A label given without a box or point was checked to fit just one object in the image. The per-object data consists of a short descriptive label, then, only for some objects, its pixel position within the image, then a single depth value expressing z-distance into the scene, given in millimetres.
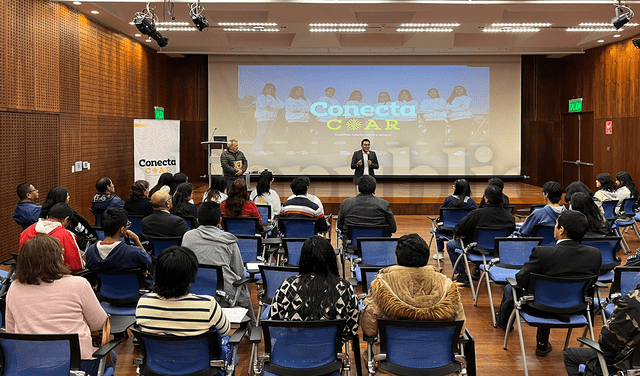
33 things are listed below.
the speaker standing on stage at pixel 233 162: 9734
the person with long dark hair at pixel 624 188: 8195
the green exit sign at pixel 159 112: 13384
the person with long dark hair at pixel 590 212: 4902
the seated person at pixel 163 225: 4828
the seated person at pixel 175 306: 2637
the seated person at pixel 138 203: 6246
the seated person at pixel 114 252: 3746
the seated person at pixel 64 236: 4121
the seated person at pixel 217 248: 3967
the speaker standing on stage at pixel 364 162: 10891
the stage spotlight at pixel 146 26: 7121
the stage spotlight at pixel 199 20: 7289
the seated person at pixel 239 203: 5781
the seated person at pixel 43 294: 2699
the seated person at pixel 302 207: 6105
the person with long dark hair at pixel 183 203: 6016
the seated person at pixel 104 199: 6309
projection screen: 14555
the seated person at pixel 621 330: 2662
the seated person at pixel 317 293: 2867
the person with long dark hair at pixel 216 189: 6082
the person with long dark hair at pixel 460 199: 6808
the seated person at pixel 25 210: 5809
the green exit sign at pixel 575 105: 13830
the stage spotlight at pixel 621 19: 7316
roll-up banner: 10172
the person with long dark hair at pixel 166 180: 7188
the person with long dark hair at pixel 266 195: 6918
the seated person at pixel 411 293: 2779
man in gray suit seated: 5875
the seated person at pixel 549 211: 5449
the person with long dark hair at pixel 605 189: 7895
